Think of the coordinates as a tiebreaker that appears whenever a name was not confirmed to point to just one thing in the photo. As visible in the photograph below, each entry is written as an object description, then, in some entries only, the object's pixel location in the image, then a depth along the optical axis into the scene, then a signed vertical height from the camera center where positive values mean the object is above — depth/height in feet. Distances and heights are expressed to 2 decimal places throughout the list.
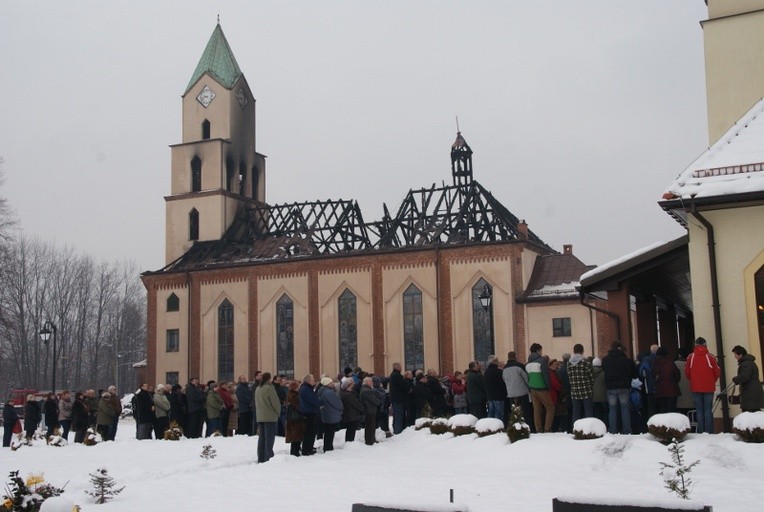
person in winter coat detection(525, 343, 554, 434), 57.26 -0.70
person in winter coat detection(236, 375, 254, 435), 74.38 -1.89
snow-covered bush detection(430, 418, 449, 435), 62.85 -3.25
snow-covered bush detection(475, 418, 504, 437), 57.47 -3.04
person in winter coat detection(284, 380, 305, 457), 57.72 -2.82
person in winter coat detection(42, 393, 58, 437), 81.30 -2.31
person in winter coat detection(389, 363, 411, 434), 69.62 -1.32
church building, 137.18 +14.94
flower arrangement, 33.70 -3.80
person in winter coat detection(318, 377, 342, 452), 60.03 -1.89
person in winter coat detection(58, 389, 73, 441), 80.22 -2.17
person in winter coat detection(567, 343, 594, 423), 55.31 -0.51
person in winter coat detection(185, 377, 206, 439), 78.38 -1.91
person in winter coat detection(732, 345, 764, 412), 48.26 -0.62
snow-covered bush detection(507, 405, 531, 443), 54.08 -3.01
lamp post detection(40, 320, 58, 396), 113.50 +6.20
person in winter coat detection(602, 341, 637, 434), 53.26 -0.55
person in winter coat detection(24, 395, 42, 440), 83.58 -2.52
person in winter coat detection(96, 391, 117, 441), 77.46 -2.33
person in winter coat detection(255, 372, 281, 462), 55.77 -2.07
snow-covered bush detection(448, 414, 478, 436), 59.88 -3.01
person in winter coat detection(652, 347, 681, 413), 52.85 -0.45
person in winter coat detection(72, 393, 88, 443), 78.23 -2.61
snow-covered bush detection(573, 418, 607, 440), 50.08 -2.89
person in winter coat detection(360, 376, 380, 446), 64.03 -1.83
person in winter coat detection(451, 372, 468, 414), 71.56 -1.34
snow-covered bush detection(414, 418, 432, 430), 67.72 -3.22
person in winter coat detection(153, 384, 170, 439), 78.18 -2.26
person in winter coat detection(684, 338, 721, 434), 49.93 -0.41
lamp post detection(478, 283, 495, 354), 91.86 +7.44
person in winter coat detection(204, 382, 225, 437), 76.95 -2.04
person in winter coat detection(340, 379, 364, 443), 63.46 -1.91
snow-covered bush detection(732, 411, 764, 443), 45.42 -2.71
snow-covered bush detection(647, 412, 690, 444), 46.91 -2.71
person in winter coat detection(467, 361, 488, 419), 66.49 -1.06
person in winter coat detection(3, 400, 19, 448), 73.56 -2.53
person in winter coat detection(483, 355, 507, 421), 62.03 -0.83
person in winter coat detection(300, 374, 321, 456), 57.62 -1.77
